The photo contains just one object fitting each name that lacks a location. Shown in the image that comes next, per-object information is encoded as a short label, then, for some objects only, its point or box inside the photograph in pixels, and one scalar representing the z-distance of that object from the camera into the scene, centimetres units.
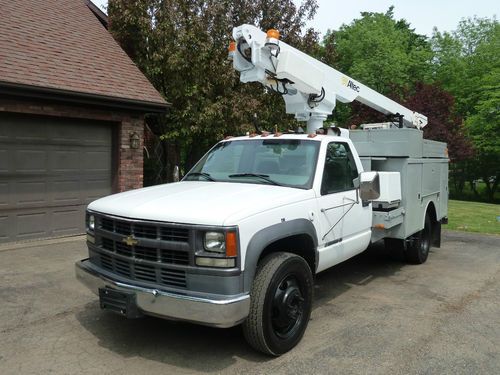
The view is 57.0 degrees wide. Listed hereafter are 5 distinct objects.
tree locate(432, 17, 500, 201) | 3038
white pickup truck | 353
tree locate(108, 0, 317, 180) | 1242
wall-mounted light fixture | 1020
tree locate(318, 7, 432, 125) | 2846
